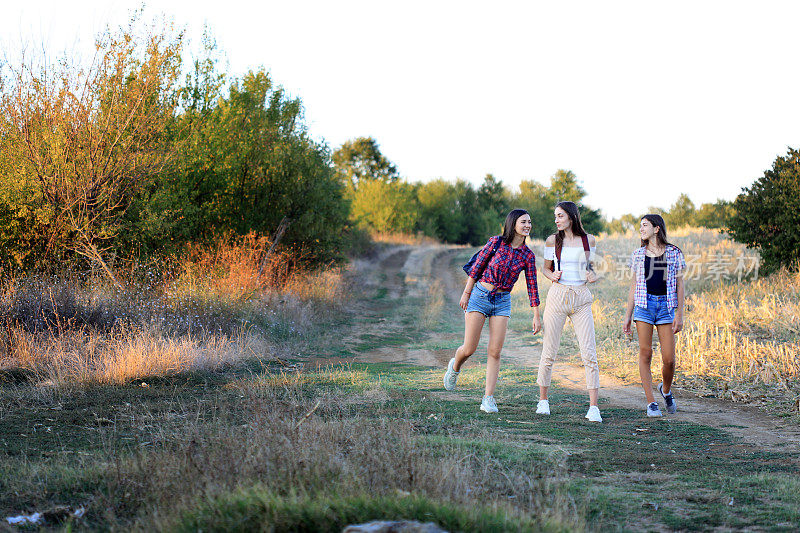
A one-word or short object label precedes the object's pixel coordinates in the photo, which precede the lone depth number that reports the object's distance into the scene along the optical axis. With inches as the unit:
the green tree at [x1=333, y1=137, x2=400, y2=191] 2613.2
